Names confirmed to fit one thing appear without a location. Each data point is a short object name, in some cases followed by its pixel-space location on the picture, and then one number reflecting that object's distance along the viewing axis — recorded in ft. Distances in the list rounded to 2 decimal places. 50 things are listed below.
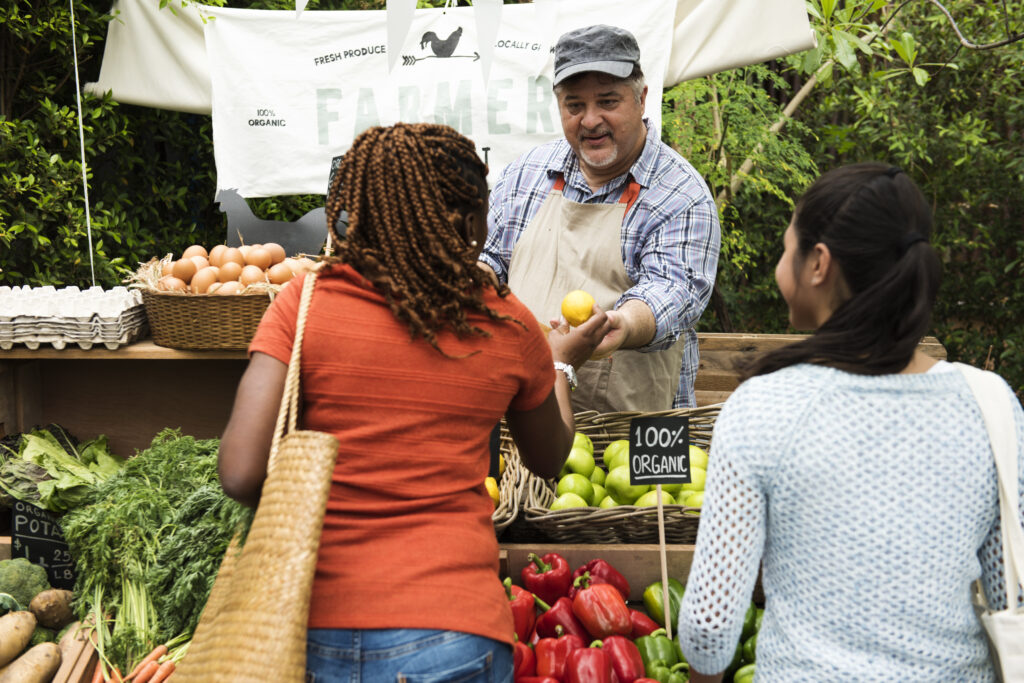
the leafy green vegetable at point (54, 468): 9.69
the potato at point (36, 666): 7.87
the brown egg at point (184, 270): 10.43
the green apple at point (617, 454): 10.02
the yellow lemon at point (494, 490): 9.18
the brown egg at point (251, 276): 10.13
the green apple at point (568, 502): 9.12
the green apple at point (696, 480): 9.52
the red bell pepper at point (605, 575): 8.17
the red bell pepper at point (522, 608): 7.76
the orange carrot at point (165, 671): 7.77
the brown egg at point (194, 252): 10.79
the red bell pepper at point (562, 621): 7.80
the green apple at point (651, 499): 9.12
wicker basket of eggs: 10.00
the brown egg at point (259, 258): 10.58
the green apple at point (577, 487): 9.47
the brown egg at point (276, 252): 10.84
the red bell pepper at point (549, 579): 8.15
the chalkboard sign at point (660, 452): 7.59
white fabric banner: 13.93
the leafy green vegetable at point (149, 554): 7.81
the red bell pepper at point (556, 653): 7.27
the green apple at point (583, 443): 10.26
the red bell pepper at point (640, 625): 7.95
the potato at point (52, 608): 8.46
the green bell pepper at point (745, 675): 7.21
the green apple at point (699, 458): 9.80
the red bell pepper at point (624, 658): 7.25
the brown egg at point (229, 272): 10.28
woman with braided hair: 4.65
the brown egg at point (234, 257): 10.48
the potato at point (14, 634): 8.02
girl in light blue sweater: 4.63
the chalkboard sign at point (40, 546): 9.18
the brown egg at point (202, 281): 10.13
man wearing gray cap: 9.67
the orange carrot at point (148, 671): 7.84
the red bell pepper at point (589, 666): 6.95
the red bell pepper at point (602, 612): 7.66
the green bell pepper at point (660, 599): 8.22
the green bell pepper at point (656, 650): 7.57
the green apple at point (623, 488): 9.53
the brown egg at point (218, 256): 10.53
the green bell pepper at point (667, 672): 7.39
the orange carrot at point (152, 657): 7.89
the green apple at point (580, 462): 10.03
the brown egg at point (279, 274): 10.28
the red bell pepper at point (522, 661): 7.23
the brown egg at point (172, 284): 10.21
